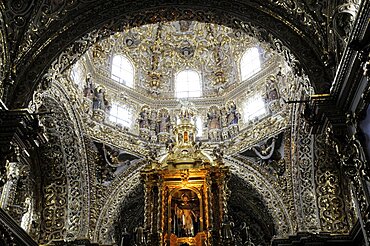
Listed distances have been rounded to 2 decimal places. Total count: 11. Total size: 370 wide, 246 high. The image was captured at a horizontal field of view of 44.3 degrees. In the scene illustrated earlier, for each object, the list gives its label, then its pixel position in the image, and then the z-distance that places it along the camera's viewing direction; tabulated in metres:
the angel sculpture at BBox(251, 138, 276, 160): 16.25
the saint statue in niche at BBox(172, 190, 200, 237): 15.91
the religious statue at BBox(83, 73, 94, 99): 16.81
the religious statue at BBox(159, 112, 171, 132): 18.47
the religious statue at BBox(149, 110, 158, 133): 18.31
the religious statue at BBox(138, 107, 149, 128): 18.20
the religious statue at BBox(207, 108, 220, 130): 18.38
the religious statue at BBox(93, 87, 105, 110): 17.10
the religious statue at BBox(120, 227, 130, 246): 15.57
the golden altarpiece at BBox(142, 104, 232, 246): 15.30
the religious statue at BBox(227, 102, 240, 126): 18.05
